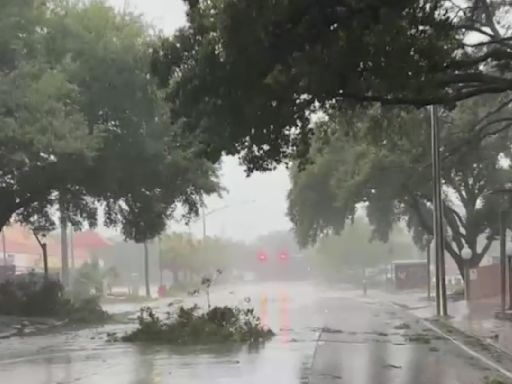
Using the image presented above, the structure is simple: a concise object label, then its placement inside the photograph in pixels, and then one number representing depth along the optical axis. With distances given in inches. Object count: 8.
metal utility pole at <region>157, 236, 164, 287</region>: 3319.1
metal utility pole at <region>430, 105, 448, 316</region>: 1237.2
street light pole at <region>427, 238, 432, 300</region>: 2047.7
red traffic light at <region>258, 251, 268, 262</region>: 2945.4
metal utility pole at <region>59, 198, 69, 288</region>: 1891.0
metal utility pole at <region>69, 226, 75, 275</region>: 2801.4
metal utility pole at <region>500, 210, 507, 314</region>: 1227.9
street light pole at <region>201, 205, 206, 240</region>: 3687.3
